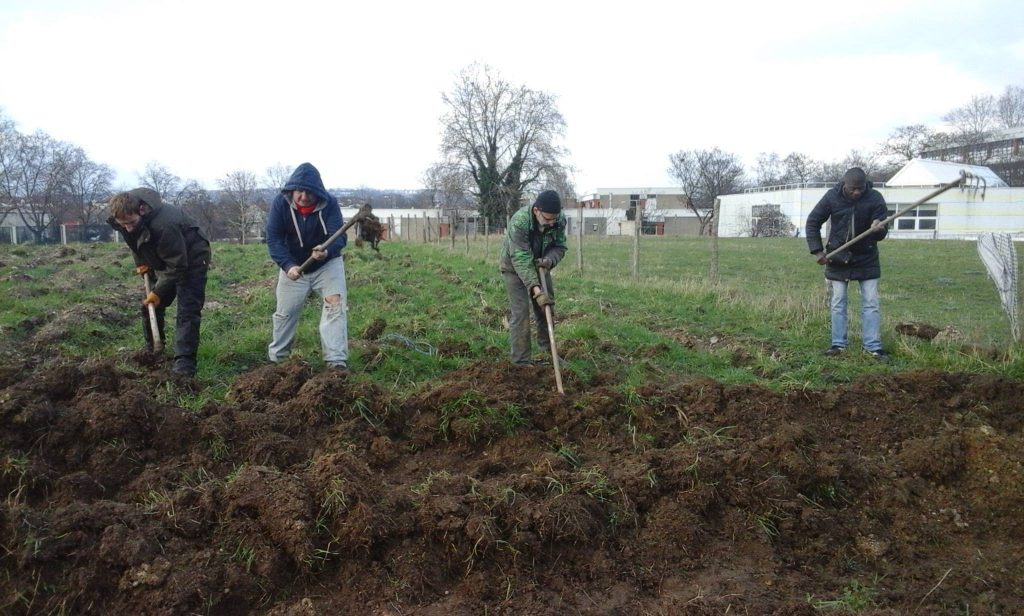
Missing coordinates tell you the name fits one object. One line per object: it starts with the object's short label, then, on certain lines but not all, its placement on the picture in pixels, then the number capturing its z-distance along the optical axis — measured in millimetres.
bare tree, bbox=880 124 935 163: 62156
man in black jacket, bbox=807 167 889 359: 6516
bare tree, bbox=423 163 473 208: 45938
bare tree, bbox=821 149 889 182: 62312
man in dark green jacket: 5629
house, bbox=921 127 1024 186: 55812
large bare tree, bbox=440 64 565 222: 45731
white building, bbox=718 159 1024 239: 43250
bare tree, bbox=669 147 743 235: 67000
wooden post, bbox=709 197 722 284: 10773
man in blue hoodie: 5545
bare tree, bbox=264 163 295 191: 55000
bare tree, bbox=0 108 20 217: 44772
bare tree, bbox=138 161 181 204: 50406
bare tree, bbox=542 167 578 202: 45131
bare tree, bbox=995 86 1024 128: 63125
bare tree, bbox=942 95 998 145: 62253
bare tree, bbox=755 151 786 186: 71938
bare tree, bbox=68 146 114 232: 47875
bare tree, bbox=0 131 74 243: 45719
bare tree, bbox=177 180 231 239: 41750
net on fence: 6348
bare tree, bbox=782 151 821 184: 70369
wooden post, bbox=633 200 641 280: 12797
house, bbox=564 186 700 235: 61344
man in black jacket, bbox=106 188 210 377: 5363
